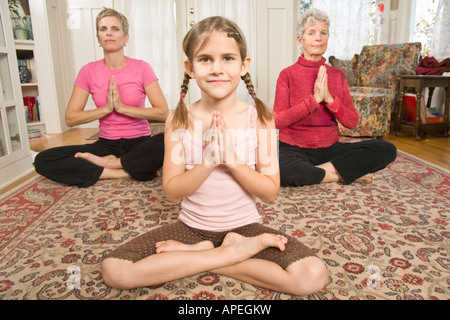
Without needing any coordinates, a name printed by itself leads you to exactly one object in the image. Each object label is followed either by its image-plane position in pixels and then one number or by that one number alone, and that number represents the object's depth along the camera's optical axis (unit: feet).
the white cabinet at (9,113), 7.66
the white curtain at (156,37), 15.74
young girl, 3.36
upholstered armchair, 11.44
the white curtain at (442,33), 12.69
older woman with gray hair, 6.39
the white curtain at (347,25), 16.21
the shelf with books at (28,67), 12.73
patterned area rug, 3.54
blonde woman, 6.79
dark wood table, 11.00
